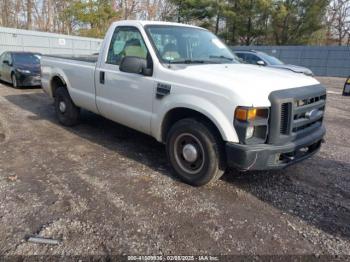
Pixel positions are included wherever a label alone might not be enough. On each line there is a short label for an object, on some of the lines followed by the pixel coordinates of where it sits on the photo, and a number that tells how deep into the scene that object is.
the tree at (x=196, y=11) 32.53
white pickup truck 3.17
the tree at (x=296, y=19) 29.83
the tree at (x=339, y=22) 36.35
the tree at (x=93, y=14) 30.09
